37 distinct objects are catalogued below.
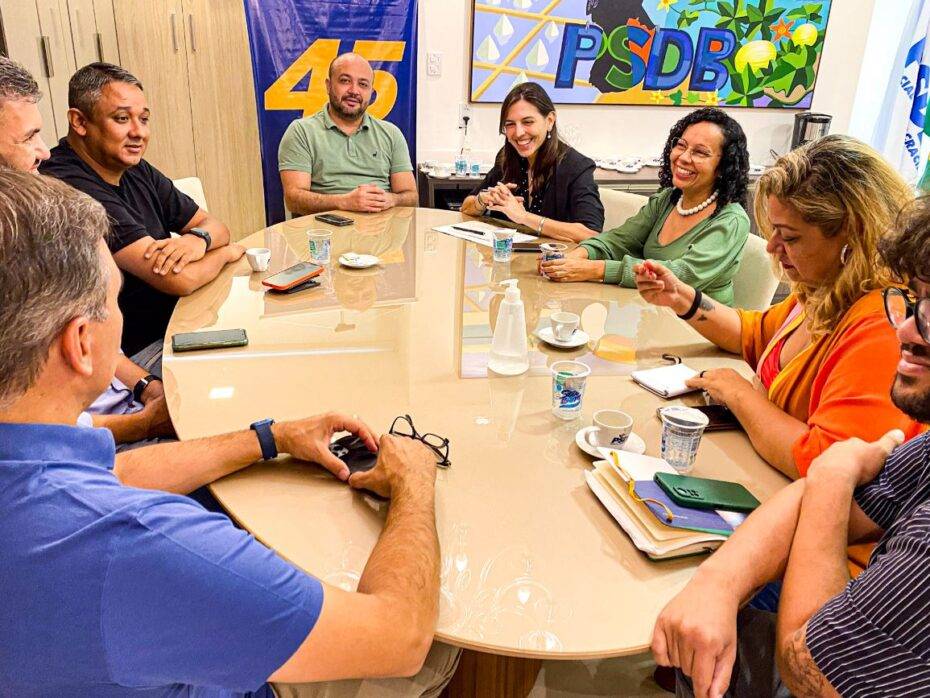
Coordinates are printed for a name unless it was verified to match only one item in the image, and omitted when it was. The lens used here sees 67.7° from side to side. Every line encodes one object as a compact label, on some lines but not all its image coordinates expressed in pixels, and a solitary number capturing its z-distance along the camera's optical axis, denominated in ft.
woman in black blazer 9.58
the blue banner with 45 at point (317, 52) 13.58
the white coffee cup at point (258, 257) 7.61
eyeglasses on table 4.08
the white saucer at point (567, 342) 5.79
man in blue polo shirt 2.21
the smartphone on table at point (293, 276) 6.97
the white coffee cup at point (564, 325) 5.79
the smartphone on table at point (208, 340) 5.59
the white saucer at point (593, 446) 4.14
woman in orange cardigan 3.93
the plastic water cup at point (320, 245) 7.65
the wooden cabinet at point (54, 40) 9.79
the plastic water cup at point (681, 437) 3.94
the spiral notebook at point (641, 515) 3.35
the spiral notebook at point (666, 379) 5.01
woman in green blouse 7.32
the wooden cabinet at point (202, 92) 12.63
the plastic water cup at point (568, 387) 4.50
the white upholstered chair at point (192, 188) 10.03
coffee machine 15.02
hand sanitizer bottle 5.23
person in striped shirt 2.53
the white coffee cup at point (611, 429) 4.18
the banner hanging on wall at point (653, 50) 14.29
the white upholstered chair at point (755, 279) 7.51
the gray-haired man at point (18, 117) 6.23
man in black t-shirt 7.13
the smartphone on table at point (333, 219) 9.76
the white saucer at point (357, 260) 7.75
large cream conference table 3.11
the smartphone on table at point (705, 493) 3.57
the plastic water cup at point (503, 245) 8.04
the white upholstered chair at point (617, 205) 9.89
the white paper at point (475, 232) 9.09
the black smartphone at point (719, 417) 4.59
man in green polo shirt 11.60
